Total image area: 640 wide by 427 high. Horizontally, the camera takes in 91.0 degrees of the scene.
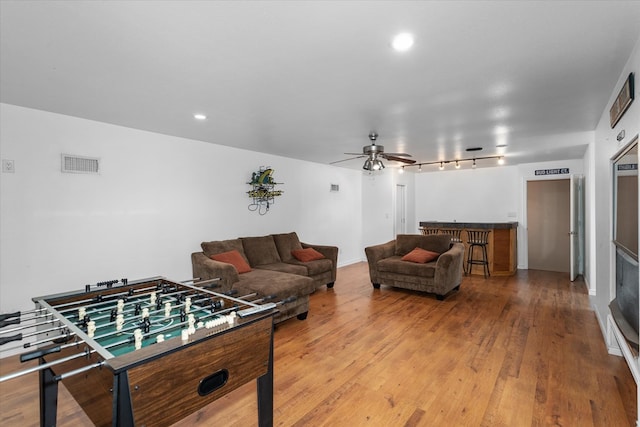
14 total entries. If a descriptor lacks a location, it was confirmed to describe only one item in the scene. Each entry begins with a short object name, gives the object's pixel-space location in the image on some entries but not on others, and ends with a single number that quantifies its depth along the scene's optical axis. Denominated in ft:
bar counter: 20.17
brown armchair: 14.64
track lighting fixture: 19.79
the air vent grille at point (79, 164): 10.71
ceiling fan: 13.62
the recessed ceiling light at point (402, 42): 5.88
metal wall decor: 17.06
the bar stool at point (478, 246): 20.06
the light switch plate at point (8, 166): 9.54
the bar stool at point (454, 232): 21.06
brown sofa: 11.70
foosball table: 3.82
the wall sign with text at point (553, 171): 20.77
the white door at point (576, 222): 17.76
